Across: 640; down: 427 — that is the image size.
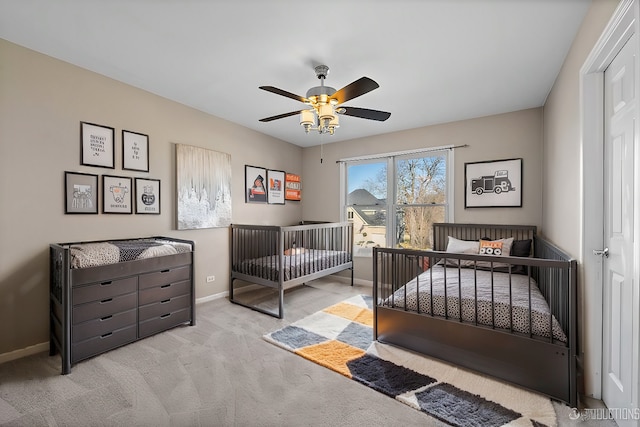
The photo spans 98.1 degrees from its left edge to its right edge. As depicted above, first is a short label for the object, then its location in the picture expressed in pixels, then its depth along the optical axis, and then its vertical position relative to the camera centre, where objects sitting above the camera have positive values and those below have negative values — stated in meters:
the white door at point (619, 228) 1.38 -0.09
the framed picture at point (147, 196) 2.92 +0.18
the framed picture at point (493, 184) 3.38 +0.35
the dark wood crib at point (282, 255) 3.23 -0.59
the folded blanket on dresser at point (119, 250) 2.14 -0.33
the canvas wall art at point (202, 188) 3.28 +0.31
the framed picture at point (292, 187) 4.83 +0.44
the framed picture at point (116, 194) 2.67 +0.18
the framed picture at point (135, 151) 2.81 +0.64
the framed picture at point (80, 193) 2.44 +0.18
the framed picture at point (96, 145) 2.53 +0.63
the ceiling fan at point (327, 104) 2.11 +0.89
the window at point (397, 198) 3.97 +0.22
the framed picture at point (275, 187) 4.48 +0.42
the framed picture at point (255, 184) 4.11 +0.42
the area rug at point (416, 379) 1.60 -1.16
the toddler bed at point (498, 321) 1.73 -0.80
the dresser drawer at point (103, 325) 2.11 -0.91
